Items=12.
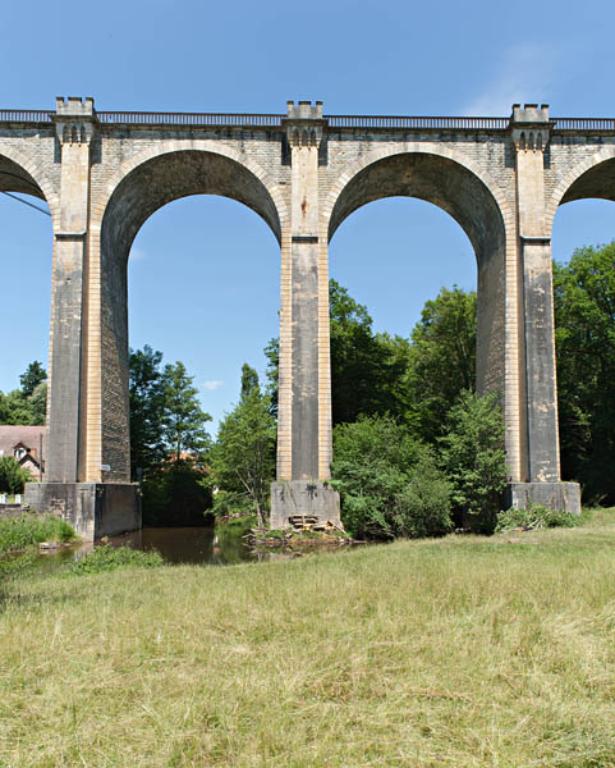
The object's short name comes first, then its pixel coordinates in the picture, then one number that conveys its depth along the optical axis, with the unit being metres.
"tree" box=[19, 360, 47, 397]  93.38
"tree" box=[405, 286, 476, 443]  38.03
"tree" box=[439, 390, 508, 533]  22.70
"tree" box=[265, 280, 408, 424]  37.22
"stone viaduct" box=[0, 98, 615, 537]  23.28
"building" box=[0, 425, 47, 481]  52.69
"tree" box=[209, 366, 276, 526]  29.09
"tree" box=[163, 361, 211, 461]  45.59
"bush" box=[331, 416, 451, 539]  21.59
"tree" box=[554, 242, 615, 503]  31.34
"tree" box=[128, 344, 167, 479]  39.72
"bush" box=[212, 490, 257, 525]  29.88
